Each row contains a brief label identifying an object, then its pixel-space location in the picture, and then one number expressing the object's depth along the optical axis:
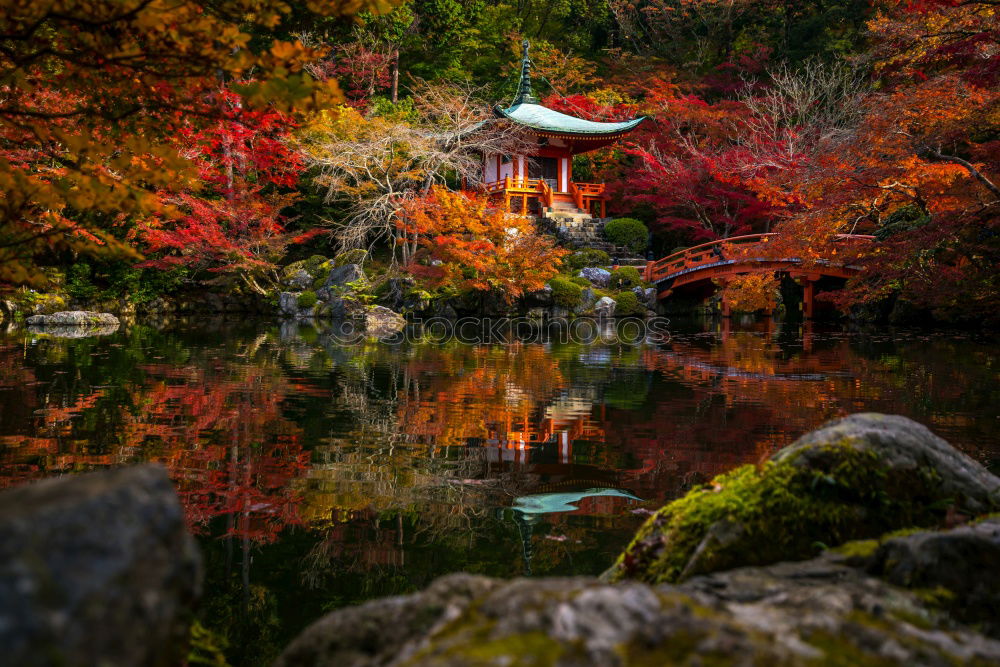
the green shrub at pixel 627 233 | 26.97
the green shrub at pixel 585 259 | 24.52
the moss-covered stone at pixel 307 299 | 22.56
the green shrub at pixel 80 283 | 22.17
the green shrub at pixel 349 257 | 22.80
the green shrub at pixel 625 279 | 23.62
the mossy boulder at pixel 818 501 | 2.05
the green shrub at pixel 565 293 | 22.30
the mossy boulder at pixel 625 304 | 22.88
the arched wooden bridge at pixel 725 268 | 19.59
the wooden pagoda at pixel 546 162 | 26.03
